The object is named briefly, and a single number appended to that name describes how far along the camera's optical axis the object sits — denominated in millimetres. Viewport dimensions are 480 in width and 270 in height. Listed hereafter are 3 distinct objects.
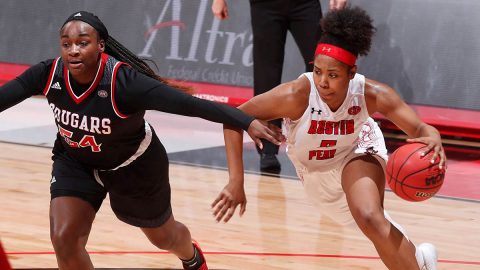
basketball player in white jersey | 9008
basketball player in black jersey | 8305
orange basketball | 8648
